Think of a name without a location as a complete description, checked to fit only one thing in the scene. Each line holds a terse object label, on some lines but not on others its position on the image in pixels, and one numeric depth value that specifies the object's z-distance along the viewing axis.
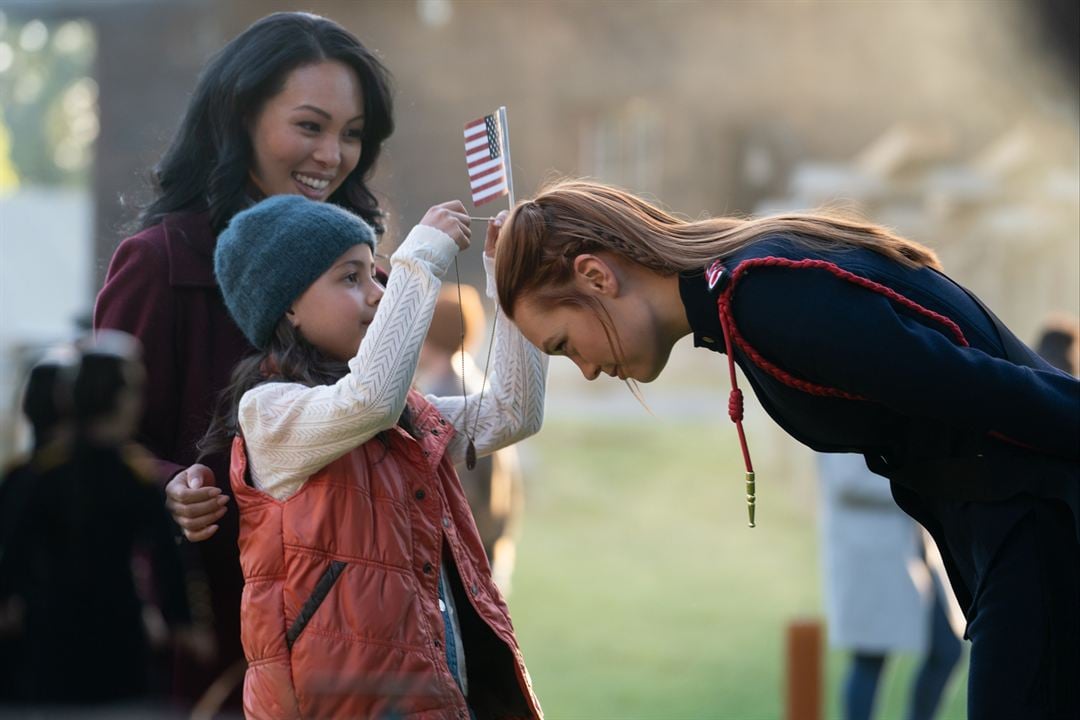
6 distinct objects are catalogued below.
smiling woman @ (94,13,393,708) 5.12
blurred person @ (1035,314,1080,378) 10.80
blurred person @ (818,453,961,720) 10.76
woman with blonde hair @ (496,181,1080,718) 4.10
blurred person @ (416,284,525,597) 9.58
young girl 4.41
